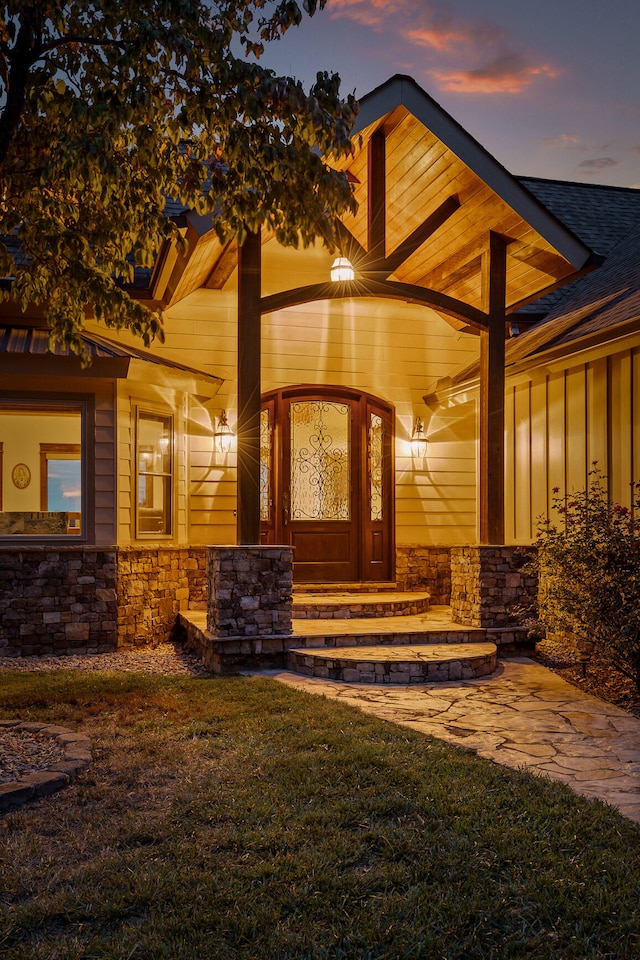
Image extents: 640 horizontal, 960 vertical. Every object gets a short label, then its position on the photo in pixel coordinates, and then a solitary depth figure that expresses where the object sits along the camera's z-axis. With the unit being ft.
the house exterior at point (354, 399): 27.40
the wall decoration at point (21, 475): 46.26
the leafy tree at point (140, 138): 14.69
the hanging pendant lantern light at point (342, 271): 29.68
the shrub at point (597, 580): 22.17
